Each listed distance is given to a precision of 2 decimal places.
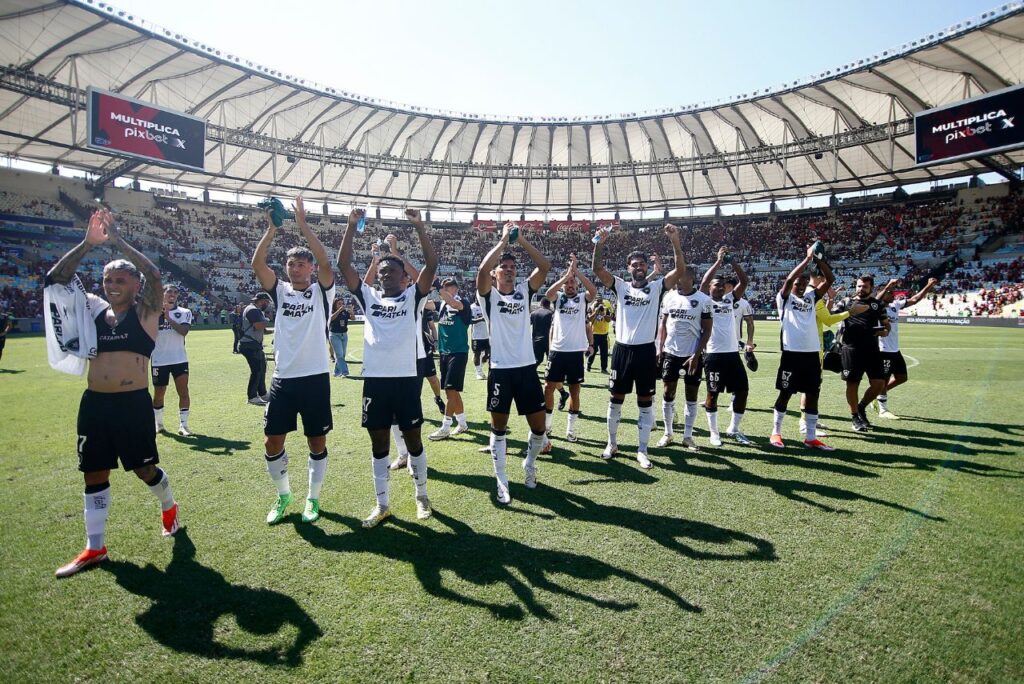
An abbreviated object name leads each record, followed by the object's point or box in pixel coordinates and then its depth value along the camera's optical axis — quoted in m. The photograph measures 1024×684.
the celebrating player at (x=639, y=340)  6.48
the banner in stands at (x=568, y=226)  56.28
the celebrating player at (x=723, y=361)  7.43
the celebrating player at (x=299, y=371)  4.80
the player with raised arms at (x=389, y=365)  4.78
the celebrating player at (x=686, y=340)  7.20
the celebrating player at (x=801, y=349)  7.17
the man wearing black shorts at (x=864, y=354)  8.07
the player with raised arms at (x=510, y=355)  5.46
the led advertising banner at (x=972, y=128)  30.97
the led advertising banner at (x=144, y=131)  28.47
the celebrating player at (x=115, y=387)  4.02
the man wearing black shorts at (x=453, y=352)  7.78
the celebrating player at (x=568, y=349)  7.64
